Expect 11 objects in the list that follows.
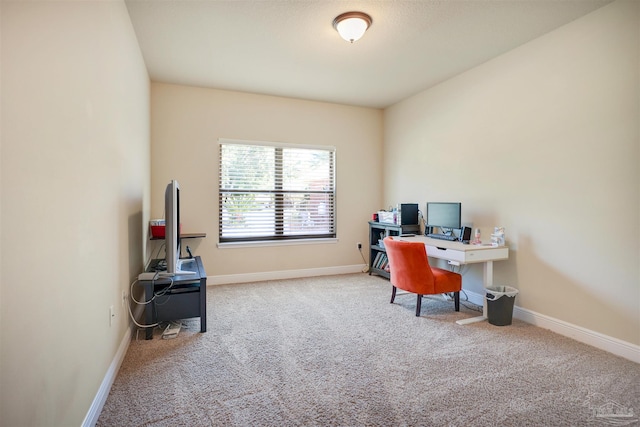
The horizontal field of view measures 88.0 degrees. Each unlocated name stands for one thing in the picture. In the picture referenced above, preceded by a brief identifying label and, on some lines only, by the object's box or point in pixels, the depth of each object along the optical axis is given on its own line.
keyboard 3.71
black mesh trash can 3.07
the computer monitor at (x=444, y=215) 3.77
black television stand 2.73
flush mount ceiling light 2.68
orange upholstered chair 3.20
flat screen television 2.67
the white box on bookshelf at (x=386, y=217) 4.76
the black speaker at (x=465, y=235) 3.60
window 4.64
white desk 3.15
